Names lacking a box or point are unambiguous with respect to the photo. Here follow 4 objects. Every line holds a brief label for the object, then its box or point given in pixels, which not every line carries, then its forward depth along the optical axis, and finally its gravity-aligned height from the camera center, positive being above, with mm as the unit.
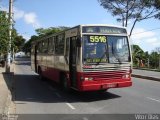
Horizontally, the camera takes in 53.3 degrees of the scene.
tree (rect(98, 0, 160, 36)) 18948 +6350
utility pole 12783 +171
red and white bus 6185 +99
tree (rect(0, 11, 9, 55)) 7476 +1413
